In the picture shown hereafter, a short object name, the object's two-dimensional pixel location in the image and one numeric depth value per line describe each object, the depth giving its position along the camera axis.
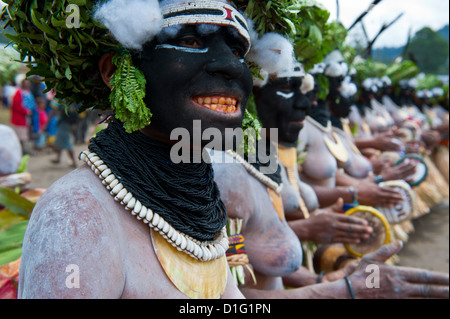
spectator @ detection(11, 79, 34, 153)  9.58
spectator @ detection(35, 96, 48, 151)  11.34
